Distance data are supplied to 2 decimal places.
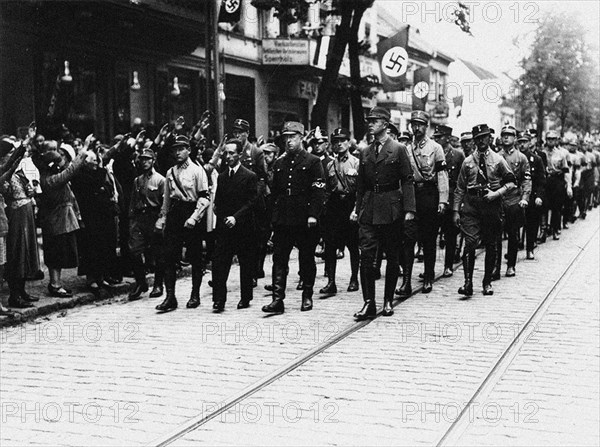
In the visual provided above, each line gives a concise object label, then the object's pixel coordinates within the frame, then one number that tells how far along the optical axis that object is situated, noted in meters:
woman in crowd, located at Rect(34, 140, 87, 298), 10.87
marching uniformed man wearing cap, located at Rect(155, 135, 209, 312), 10.28
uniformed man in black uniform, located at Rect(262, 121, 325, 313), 10.10
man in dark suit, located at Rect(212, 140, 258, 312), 10.17
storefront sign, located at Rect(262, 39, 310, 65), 29.09
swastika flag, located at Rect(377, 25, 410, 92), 22.48
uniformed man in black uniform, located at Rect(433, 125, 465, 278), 12.98
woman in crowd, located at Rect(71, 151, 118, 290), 11.34
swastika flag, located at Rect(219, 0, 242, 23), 19.27
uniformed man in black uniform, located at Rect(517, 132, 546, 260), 15.23
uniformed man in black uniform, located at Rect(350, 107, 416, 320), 9.55
